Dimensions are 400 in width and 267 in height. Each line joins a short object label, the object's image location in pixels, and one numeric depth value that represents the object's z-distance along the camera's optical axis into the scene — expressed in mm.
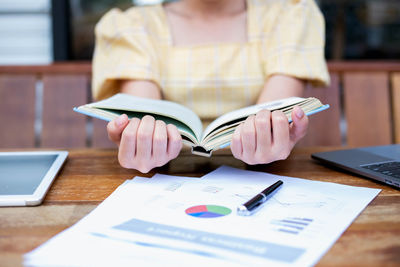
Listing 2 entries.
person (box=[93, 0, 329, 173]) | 952
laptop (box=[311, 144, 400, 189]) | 547
